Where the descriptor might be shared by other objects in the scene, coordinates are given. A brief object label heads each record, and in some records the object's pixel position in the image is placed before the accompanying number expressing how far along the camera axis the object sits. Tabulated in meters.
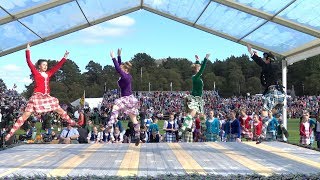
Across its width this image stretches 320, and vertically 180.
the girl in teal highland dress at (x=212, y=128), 10.58
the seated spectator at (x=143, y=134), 10.90
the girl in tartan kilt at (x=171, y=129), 11.75
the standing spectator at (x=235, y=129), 10.63
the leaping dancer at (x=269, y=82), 7.46
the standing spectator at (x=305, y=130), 9.99
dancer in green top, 8.22
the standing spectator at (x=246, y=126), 11.03
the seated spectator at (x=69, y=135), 10.94
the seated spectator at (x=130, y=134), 11.85
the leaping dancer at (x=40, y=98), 6.78
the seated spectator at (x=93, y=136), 11.67
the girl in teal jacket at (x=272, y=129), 10.31
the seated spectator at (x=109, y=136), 11.45
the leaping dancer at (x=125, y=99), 7.12
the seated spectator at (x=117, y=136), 11.44
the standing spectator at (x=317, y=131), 10.35
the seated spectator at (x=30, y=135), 13.06
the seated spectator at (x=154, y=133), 11.76
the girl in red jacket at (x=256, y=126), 10.29
